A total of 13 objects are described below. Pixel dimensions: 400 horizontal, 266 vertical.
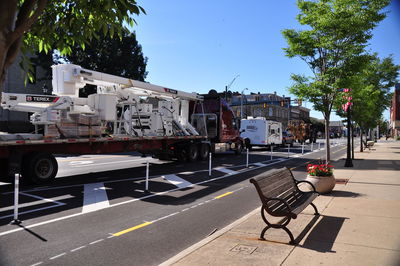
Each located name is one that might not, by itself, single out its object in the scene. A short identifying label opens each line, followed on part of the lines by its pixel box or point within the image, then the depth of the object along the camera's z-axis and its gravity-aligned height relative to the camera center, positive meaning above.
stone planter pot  8.97 -1.23
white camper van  30.97 +0.35
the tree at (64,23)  2.47 +1.18
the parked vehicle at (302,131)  47.28 +0.70
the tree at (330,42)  11.84 +3.44
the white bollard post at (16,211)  6.43 -1.49
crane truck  10.62 +0.39
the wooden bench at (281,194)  5.27 -1.07
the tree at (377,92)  21.54 +3.54
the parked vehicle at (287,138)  37.09 -0.31
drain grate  4.78 -1.64
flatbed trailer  10.18 -0.61
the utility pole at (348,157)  16.05 -1.01
